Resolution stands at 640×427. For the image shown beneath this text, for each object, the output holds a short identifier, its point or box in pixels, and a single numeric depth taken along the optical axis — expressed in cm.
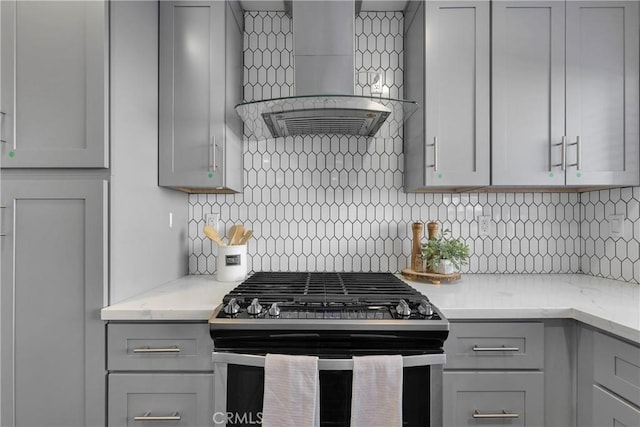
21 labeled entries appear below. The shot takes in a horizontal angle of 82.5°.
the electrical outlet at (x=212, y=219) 221
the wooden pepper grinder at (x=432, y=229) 206
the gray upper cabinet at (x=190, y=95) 180
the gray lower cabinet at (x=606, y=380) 117
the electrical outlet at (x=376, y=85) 210
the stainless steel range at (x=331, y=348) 127
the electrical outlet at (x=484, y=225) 221
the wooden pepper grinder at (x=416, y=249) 204
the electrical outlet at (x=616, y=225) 195
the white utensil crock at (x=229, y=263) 197
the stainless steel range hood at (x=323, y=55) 181
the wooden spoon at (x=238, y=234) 204
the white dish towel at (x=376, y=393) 124
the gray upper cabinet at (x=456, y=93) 180
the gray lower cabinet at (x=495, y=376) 139
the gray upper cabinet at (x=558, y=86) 180
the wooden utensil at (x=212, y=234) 198
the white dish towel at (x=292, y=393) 123
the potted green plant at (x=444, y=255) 195
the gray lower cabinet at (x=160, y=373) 138
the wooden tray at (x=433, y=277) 192
